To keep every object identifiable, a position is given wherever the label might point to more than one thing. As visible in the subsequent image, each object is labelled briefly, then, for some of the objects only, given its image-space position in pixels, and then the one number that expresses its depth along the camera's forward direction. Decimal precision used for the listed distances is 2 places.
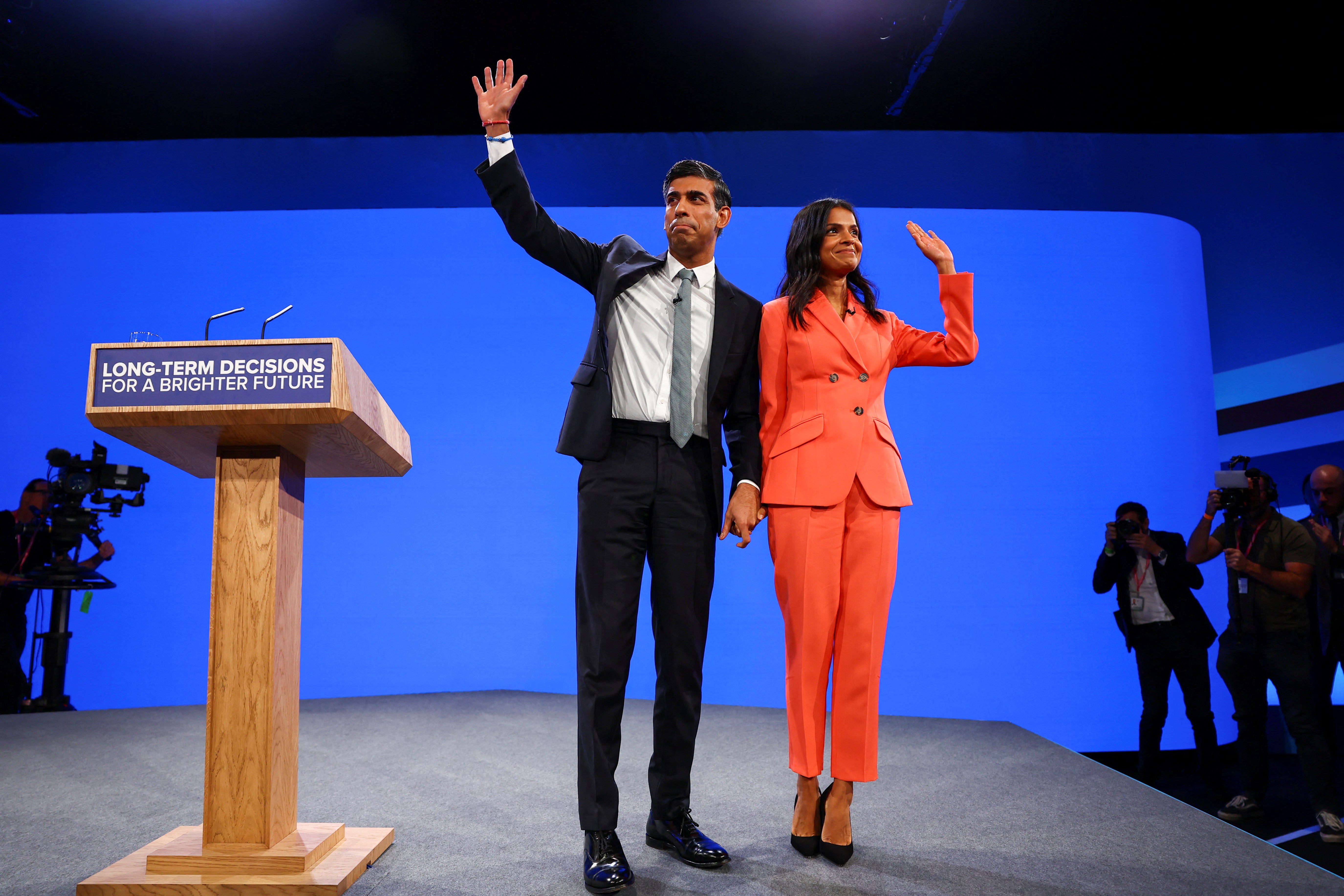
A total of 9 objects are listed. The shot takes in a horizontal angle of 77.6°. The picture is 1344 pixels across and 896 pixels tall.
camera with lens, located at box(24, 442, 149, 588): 3.66
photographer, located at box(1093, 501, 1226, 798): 3.55
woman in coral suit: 1.72
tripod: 3.63
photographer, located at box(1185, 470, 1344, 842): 2.84
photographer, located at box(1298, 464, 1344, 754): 2.99
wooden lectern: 1.33
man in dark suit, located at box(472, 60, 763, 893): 1.67
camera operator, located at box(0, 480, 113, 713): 3.79
